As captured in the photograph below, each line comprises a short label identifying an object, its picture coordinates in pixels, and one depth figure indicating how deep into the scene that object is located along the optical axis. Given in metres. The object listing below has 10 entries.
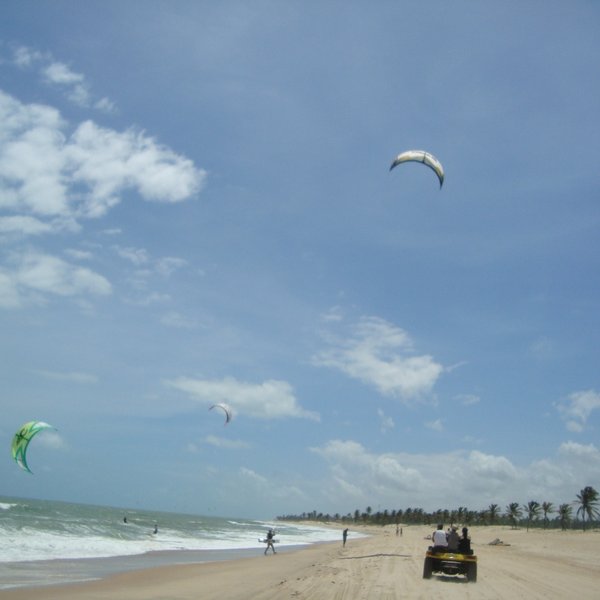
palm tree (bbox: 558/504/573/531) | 82.65
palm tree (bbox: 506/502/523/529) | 92.44
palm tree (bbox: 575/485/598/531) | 75.88
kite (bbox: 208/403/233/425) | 27.56
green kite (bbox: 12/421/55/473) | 17.05
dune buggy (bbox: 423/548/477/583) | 13.01
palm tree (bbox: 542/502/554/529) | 86.91
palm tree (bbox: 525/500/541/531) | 88.62
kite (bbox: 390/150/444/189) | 16.62
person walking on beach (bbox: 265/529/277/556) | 29.39
